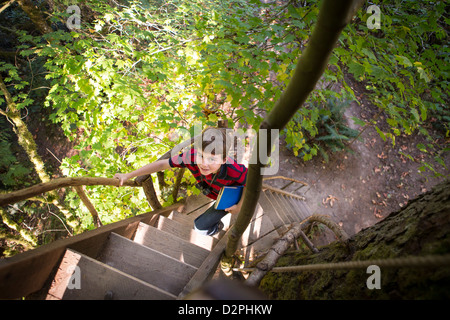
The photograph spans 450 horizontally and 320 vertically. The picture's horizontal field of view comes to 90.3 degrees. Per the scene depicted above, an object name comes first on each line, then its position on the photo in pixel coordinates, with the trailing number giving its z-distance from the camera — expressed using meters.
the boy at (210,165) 2.42
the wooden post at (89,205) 2.39
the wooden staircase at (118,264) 1.59
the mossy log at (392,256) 0.82
